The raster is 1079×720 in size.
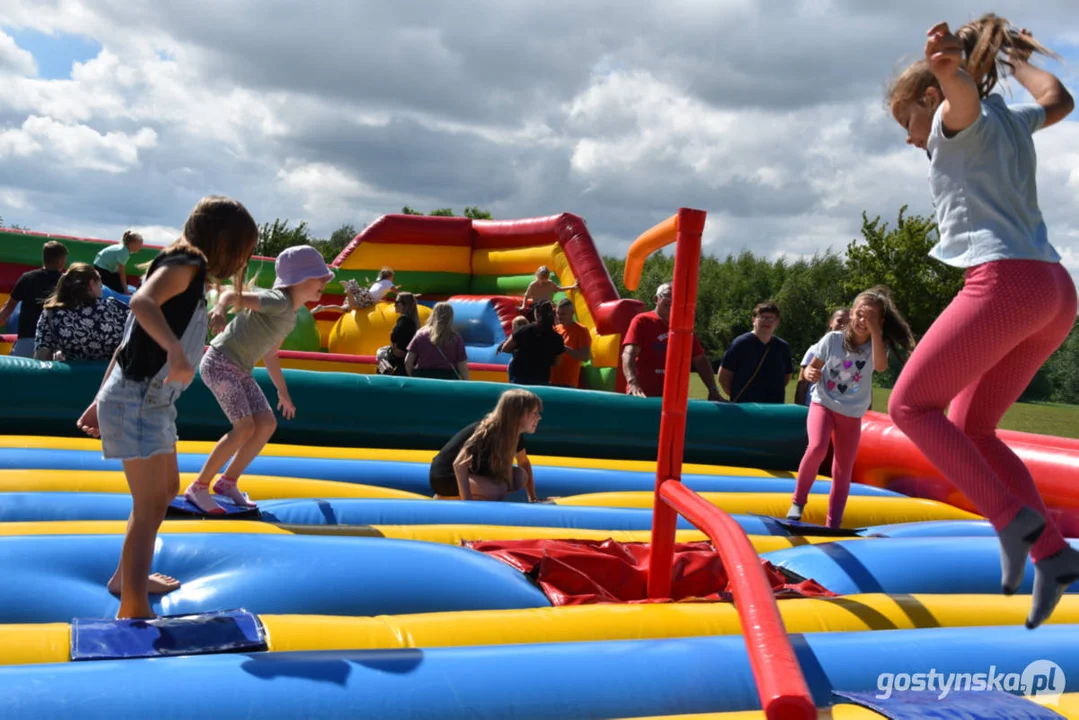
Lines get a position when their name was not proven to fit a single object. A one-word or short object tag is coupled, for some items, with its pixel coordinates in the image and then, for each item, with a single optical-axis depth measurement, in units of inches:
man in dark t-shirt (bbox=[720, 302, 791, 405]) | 222.7
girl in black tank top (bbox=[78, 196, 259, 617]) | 77.9
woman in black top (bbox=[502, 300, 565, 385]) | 224.8
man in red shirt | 214.5
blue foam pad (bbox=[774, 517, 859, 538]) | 138.5
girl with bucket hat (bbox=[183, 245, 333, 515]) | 124.3
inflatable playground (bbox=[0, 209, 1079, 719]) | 63.4
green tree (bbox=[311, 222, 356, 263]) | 1403.8
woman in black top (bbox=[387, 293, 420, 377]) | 243.6
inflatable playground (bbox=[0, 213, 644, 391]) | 309.0
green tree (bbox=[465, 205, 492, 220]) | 1646.2
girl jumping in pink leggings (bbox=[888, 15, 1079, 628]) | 68.2
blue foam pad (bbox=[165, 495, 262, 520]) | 117.0
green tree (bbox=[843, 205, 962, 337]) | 904.9
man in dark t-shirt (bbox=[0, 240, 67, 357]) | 209.2
